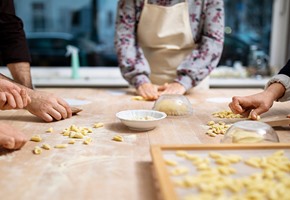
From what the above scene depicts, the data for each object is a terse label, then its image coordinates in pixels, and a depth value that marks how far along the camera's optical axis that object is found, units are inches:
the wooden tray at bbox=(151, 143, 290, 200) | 30.7
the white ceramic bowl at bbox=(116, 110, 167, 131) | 39.7
